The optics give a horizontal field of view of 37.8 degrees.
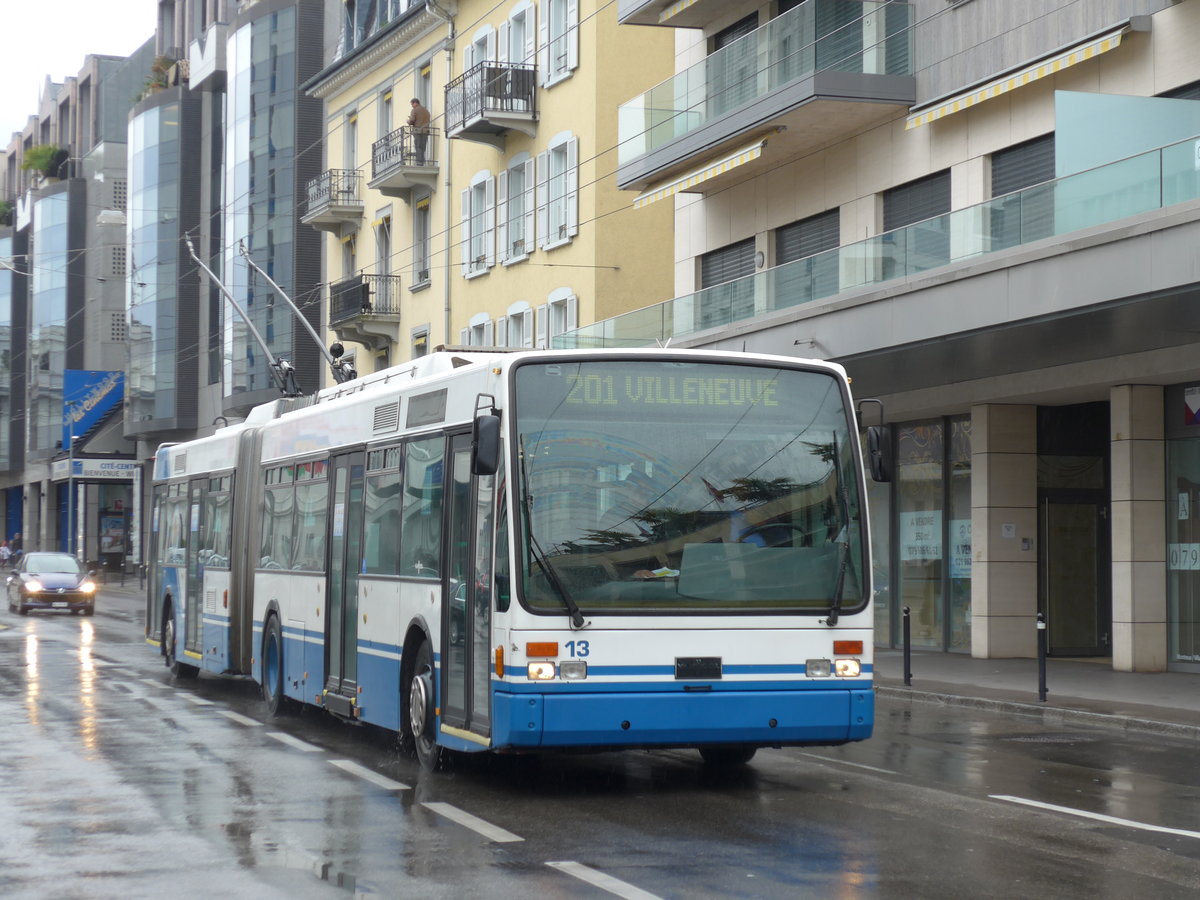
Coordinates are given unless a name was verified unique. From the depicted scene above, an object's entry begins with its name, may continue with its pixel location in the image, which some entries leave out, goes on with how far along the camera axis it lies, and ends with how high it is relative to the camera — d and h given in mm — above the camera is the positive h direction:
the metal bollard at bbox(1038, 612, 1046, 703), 18422 -1411
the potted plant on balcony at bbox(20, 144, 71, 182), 94562 +19942
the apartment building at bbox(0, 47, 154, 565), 80562 +11165
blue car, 41781 -1379
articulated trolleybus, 10578 -185
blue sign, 76250 +5768
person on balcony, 43812 +10064
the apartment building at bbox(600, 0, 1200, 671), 19797 +3276
